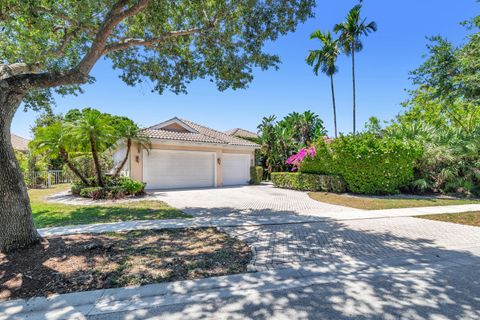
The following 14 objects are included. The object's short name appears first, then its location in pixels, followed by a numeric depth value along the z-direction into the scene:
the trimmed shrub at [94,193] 12.85
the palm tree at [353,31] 22.88
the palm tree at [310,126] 25.02
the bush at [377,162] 13.69
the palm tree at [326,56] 24.67
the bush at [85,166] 16.38
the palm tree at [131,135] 14.53
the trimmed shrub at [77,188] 14.11
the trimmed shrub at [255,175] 21.92
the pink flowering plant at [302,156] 16.58
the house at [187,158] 17.34
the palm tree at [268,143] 24.45
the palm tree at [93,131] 12.05
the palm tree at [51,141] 12.61
